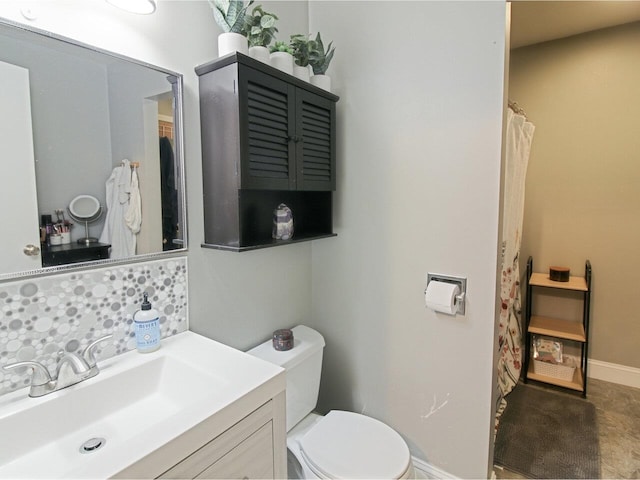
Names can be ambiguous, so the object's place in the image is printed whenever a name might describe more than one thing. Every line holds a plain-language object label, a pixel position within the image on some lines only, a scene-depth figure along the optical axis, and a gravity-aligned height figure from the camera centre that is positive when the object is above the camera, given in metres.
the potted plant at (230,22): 1.25 +0.69
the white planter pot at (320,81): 1.59 +0.59
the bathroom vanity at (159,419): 0.76 -0.53
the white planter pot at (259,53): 1.32 +0.60
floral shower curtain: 2.00 -0.25
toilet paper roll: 1.44 -0.36
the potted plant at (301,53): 1.51 +0.69
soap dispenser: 1.15 -0.39
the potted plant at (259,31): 1.31 +0.68
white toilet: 1.28 -0.93
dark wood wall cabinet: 1.24 +0.26
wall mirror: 0.93 +0.19
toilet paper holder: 1.46 -0.32
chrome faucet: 0.91 -0.44
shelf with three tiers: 2.39 -0.85
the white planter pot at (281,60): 1.41 +0.61
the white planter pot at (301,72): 1.52 +0.60
